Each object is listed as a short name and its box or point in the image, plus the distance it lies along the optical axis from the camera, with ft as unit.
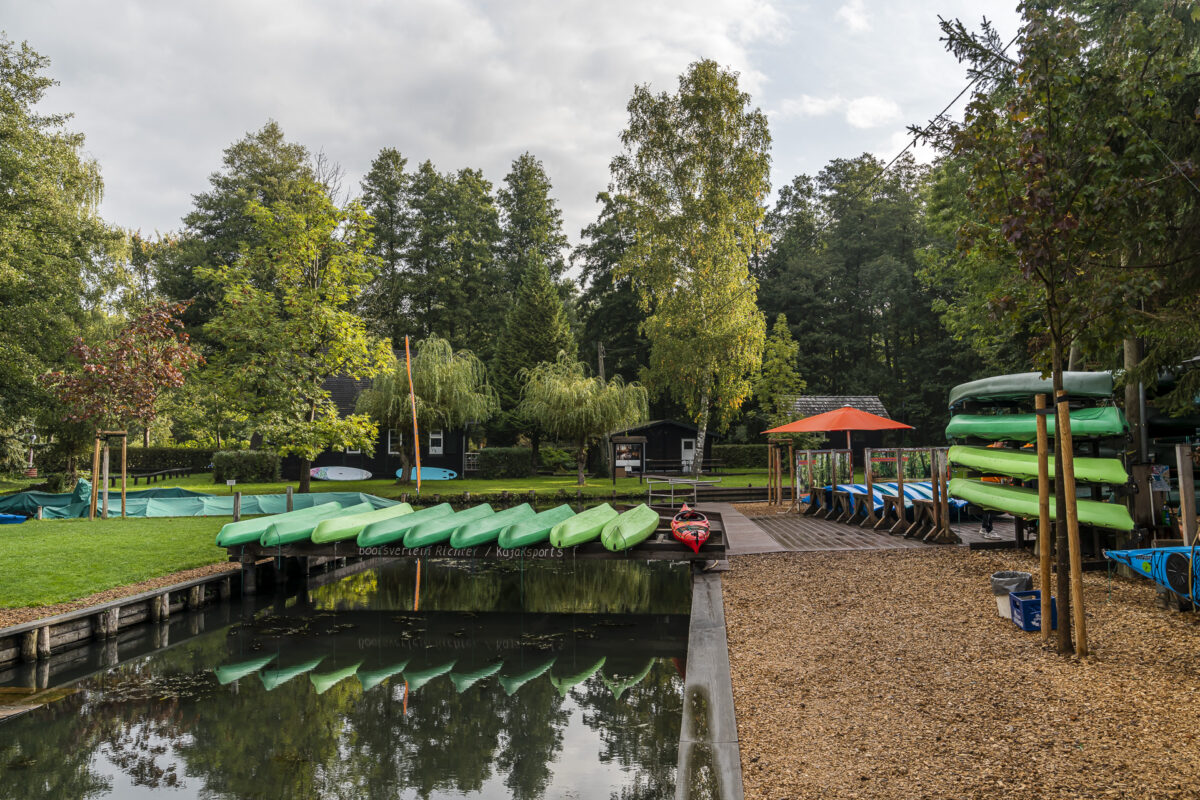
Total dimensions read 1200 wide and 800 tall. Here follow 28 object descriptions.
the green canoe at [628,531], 32.14
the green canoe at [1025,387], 26.78
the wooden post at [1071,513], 16.34
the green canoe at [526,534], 33.17
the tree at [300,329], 56.03
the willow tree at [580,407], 85.93
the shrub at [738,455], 110.63
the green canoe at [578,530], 32.71
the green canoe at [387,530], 34.04
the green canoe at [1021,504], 25.09
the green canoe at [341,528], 34.37
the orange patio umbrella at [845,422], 50.26
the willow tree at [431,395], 79.77
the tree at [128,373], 46.78
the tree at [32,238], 64.90
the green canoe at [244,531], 35.27
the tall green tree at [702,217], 82.84
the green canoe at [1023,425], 25.89
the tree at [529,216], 155.22
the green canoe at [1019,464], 25.50
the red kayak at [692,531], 31.35
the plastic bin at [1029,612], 19.08
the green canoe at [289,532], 34.91
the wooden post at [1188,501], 21.50
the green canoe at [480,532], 33.47
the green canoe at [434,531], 33.76
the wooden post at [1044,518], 17.54
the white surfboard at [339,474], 96.58
